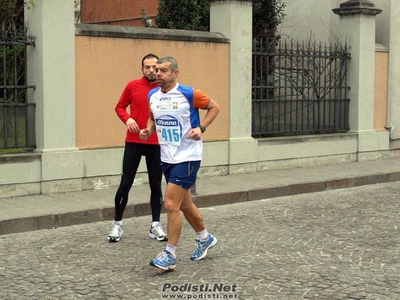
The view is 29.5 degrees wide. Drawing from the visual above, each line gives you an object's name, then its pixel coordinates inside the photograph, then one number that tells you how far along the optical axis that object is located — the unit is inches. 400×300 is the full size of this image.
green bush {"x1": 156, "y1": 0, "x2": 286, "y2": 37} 585.6
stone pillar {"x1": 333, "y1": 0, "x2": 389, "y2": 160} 591.5
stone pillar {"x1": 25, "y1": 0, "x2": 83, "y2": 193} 407.8
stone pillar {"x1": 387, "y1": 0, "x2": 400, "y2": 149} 623.8
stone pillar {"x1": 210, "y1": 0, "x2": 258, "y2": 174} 497.7
